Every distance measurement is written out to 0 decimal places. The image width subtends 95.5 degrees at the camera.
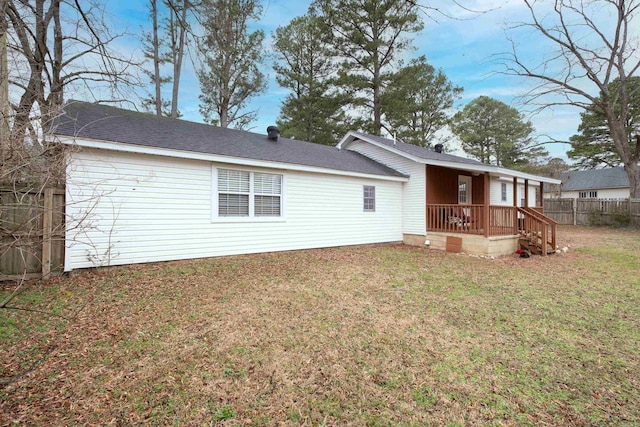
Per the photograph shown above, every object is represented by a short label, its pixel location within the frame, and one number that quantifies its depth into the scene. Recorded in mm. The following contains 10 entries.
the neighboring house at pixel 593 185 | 29375
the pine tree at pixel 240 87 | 15492
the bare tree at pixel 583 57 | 15914
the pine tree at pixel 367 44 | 18219
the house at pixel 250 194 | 6152
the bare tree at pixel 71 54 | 5434
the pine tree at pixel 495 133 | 29047
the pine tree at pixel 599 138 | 24266
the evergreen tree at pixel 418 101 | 19359
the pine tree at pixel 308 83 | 20031
